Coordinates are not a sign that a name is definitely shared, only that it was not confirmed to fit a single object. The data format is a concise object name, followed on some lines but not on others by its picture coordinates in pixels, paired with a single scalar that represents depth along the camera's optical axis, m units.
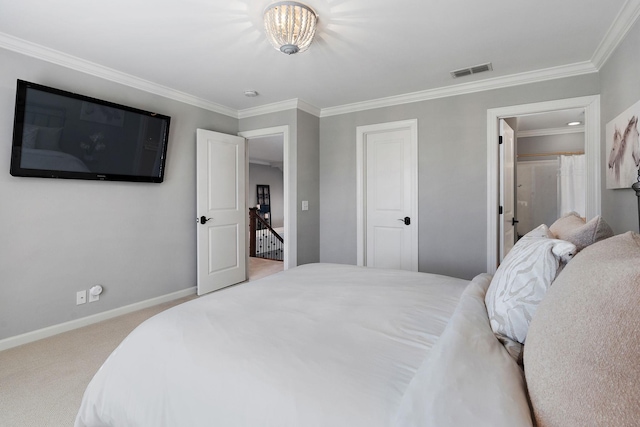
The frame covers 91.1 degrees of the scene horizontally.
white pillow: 0.98
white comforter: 0.85
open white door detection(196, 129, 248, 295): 3.74
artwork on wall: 1.94
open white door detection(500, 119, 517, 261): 3.29
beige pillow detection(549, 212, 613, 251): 1.14
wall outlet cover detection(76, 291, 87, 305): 2.84
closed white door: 3.71
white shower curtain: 4.68
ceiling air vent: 2.87
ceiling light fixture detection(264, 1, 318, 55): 1.93
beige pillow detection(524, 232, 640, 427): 0.54
